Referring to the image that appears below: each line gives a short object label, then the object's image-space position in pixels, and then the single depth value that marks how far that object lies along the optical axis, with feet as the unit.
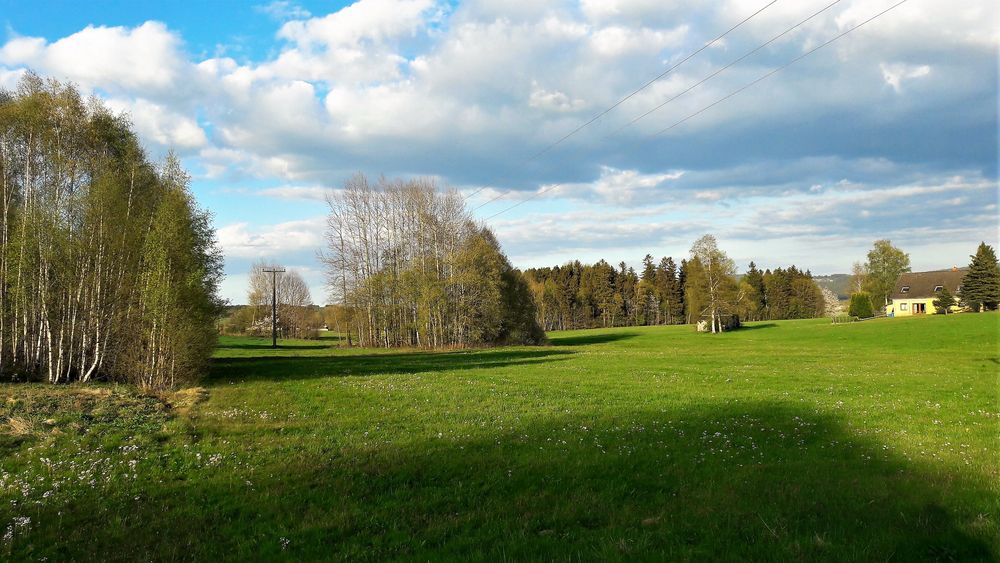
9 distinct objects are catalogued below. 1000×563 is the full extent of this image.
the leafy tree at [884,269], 371.35
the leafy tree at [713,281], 255.09
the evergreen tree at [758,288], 425.28
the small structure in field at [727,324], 274.36
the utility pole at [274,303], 230.68
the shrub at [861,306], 311.47
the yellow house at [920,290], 322.14
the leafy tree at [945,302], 283.59
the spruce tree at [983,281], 266.57
